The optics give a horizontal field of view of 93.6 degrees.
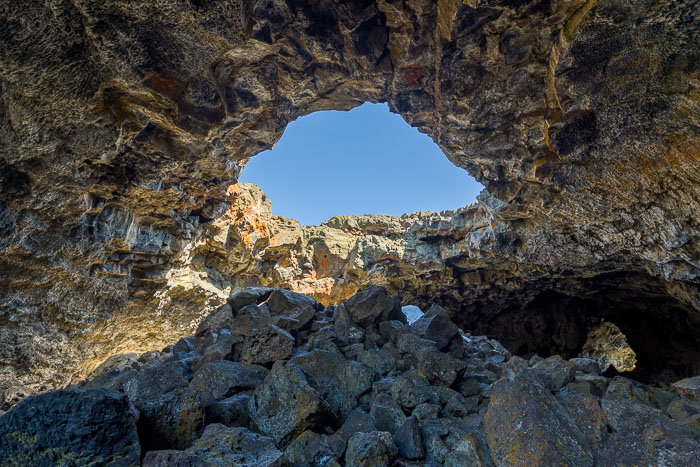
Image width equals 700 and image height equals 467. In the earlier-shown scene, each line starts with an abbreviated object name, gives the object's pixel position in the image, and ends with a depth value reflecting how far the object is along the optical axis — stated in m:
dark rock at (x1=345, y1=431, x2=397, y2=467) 3.21
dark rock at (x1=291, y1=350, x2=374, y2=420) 4.46
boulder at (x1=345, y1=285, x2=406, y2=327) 6.36
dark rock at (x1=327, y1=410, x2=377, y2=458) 3.54
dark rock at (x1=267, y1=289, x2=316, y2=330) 6.34
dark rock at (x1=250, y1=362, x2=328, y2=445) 3.79
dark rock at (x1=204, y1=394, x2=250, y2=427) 3.91
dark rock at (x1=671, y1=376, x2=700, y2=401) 4.02
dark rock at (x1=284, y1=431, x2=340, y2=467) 3.39
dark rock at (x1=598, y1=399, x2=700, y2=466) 2.92
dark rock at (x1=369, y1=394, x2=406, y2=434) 3.91
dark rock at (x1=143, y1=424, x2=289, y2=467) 2.90
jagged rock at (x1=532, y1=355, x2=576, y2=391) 4.31
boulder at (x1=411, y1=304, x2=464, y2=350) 5.90
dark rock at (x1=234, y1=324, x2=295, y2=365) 5.21
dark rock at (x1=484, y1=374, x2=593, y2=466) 3.06
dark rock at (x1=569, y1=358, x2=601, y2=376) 5.02
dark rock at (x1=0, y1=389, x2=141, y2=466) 2.81
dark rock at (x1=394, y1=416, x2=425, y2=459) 3.41
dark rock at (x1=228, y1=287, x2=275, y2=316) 7.38
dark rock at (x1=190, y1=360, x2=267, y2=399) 4.42
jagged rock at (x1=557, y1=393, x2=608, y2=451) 3.35
